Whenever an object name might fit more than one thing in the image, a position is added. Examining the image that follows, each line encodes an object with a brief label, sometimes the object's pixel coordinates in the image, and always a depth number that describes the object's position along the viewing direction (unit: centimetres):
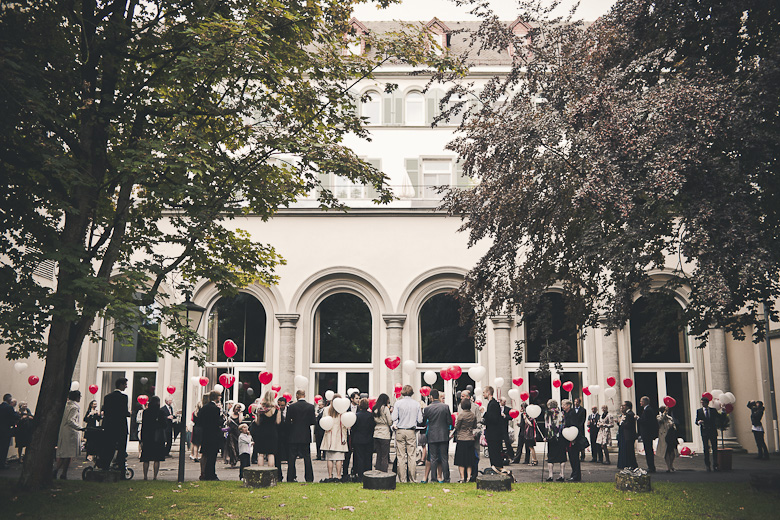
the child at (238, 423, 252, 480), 1452
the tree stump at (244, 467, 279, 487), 1166
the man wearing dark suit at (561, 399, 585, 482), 1363
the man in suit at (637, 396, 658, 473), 1484
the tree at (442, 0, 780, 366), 986
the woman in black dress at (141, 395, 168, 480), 1280
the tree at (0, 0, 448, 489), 995
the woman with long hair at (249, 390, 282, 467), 1329
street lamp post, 1259
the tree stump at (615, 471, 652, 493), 1145
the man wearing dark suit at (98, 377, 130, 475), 1263
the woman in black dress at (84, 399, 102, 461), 1365
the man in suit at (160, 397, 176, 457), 1352
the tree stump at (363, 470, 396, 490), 1155
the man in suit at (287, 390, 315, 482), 1359
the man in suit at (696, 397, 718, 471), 1631
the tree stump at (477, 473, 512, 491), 1152
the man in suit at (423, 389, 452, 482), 1301
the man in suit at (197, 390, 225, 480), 1279
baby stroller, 1277
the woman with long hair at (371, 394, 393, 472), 1318
